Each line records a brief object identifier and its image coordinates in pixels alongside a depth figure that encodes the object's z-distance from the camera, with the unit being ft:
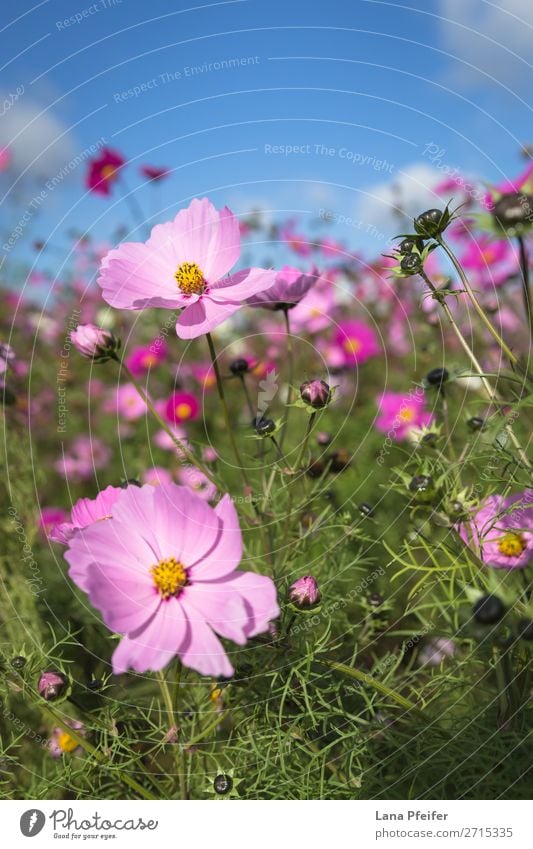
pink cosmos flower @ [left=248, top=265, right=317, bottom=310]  1.87
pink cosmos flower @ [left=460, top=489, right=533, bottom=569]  1.75
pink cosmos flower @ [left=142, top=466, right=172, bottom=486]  4.26
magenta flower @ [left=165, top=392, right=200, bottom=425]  4.20
